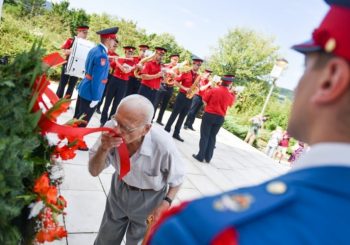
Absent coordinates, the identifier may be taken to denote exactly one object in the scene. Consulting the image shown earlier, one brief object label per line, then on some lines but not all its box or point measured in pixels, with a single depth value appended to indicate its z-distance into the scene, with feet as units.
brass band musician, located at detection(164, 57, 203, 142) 28.60
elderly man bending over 6.94
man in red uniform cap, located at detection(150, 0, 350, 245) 1.78
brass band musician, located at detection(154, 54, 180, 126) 31.40
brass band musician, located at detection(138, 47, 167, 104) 26.08
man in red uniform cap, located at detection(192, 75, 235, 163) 22.84
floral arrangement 3.95
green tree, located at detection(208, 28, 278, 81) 127.08
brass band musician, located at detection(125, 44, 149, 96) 29.58
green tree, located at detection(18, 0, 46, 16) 66.54
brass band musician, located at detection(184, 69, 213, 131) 35.96
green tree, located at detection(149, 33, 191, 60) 87.45
